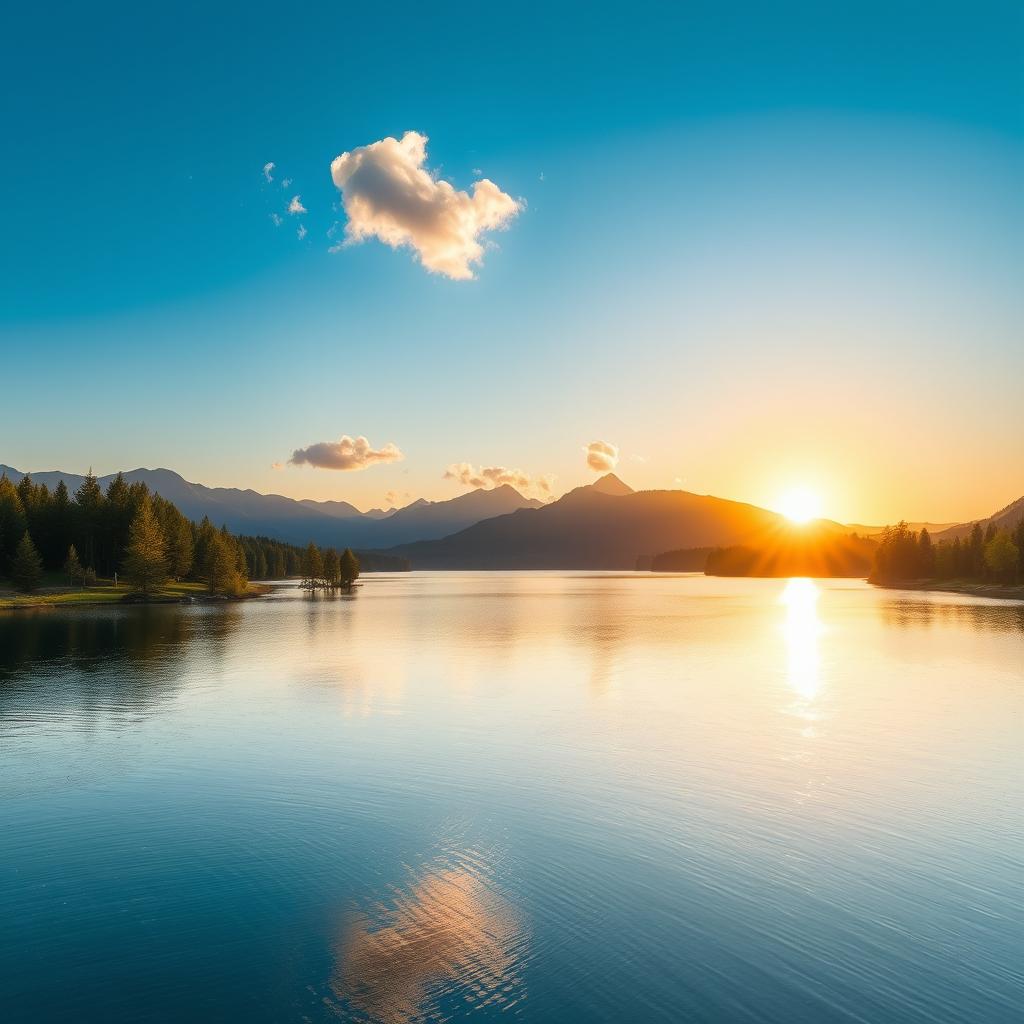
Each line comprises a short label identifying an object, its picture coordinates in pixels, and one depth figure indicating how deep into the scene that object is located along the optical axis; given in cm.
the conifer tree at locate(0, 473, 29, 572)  12344
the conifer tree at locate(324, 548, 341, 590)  18762
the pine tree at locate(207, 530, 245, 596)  14275
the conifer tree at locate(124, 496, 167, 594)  12300
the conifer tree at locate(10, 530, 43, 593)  11512
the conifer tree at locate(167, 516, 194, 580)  14362
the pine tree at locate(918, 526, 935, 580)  19715
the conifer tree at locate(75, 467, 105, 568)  13862
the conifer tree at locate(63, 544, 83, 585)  12644
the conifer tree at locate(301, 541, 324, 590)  18850
